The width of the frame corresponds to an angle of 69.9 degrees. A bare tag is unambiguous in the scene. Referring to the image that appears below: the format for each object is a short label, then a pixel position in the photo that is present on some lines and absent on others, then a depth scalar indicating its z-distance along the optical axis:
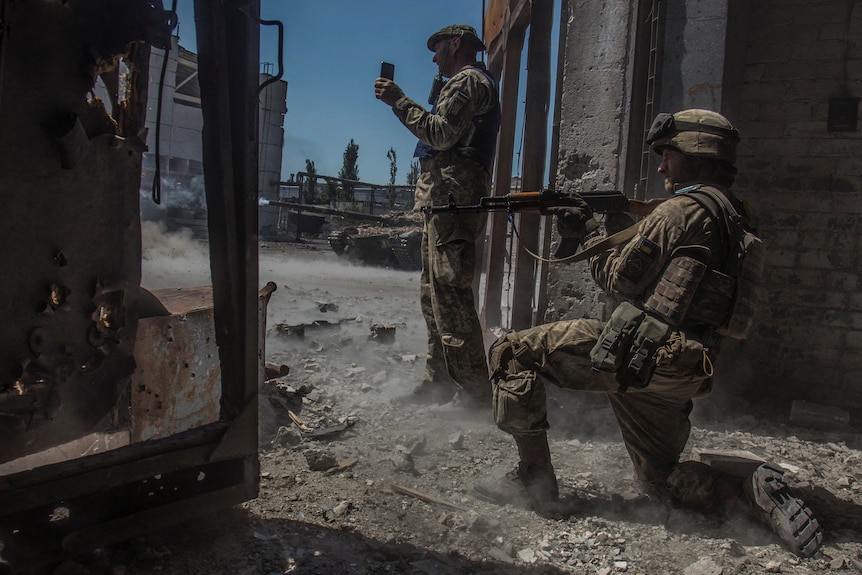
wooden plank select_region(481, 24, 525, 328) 6.06
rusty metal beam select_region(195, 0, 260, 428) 1.83
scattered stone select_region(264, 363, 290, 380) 3.85
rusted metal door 1.57
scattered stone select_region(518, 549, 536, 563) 2.28
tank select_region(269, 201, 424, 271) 14.66
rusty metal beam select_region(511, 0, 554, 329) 5.04
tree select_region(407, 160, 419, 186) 37.63
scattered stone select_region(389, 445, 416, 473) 2.98
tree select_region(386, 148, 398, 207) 44.91
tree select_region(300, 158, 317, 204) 25.60
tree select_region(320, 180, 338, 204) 28.27
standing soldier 3.63
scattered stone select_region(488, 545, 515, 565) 2.25
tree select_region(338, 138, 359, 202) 42.53
